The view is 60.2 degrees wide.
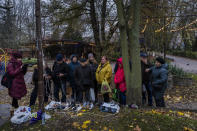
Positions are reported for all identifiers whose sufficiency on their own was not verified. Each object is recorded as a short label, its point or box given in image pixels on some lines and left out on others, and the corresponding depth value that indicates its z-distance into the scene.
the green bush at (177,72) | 9.16
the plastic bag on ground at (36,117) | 3.77
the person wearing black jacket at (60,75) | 5.32
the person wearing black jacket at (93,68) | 5.16
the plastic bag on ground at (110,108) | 4.18
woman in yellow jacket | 4.98
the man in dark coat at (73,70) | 5.57
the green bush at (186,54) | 30.13
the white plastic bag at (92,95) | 5.07
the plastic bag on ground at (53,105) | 4.54
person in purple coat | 4.41
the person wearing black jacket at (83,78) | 5.01
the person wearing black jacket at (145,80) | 5.28
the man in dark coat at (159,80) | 4.79
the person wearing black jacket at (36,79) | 5.04
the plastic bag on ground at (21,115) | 3.76
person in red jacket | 4.98
